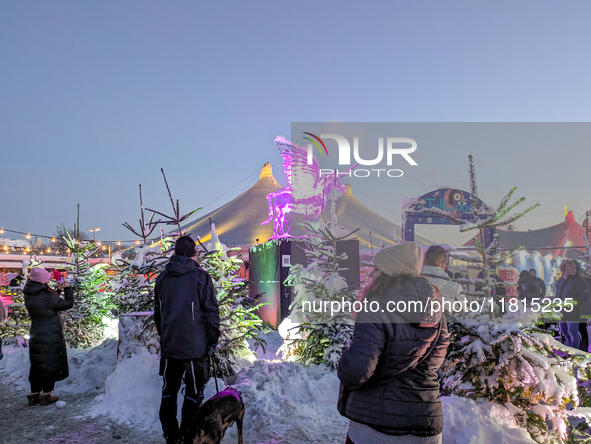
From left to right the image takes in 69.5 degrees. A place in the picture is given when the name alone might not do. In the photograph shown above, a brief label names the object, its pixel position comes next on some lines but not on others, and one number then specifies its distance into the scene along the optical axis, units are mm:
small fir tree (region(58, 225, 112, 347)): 8422
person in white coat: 4039
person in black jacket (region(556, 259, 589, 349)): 7234
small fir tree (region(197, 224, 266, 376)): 5961
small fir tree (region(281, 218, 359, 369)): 6250
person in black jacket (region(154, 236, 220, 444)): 3688
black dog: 3184
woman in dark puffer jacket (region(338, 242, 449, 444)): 2033
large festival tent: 24453
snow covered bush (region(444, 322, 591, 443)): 3324
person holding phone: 5492
